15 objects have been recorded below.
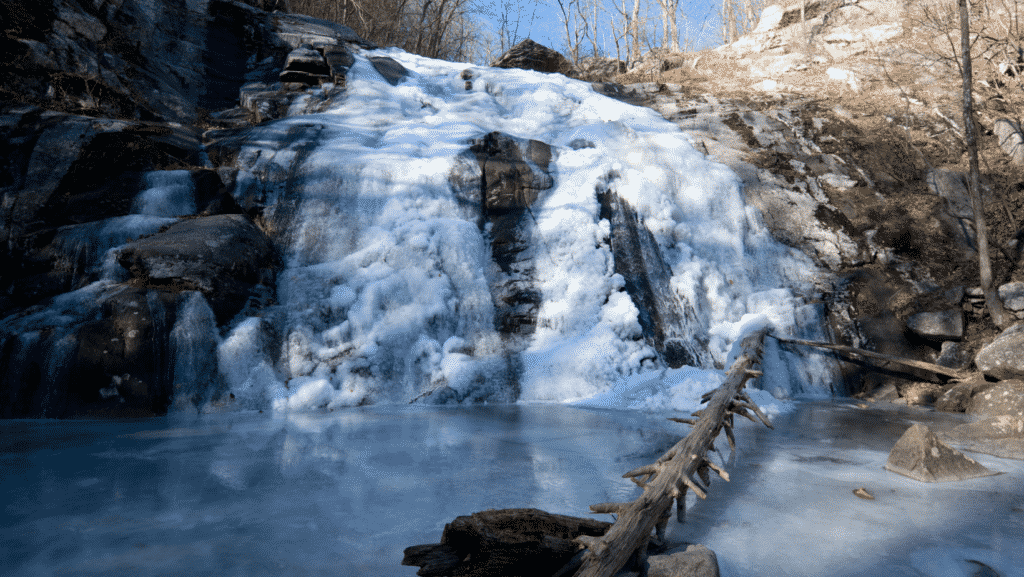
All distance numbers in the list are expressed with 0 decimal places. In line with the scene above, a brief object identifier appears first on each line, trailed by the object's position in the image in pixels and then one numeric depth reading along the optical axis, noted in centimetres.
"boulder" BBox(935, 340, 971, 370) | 606
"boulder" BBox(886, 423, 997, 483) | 290
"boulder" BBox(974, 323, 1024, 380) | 516
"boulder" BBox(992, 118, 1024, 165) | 799
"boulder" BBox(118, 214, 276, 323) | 511
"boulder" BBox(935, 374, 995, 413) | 532
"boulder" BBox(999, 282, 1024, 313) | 607
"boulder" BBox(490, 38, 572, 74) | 1317
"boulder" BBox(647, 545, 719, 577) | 163
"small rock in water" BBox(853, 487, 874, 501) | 260
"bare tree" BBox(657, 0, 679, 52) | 1786
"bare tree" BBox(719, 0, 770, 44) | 1877
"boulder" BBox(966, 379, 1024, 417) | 447
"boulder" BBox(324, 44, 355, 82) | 963
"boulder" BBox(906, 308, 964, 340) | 618
